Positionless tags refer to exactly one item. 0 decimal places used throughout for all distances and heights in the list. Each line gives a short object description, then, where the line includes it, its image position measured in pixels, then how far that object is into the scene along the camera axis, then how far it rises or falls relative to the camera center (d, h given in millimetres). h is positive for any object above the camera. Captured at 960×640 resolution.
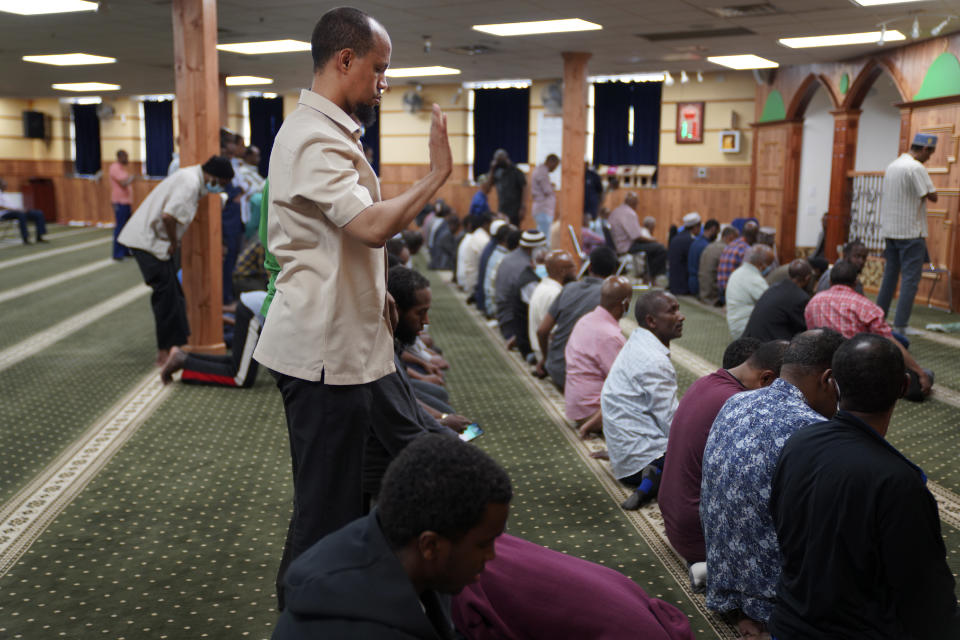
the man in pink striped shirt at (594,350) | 4297 -782
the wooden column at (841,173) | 10555 +292
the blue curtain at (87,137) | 18562 +985
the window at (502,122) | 15117 +1197
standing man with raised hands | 1677 -148
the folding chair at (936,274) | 8453 -744
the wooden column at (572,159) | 9812 +373
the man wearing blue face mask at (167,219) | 5262 -198
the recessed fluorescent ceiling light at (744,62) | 11008 +1715
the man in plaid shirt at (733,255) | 8242 -557
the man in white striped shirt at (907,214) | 6746 -119
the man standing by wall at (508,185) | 11383 +86
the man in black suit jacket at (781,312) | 4934 -651
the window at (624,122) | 14094 +1160
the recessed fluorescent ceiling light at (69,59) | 11211 +1623
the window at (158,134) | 17844 +1047
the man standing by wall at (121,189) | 13609 -66
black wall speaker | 18688 +1255
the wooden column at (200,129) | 5676 +369
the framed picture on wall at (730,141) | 13312 +821
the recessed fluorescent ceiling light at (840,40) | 8727 +1646
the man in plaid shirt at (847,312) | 4633 -607
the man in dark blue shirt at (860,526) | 1732 -669
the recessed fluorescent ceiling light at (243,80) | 13891 +1709
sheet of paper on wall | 15000 +959
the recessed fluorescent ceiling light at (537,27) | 8445 +1621
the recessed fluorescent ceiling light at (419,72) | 12484 +1714
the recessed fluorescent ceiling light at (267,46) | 10086 +1645
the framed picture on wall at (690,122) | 13656 +1124
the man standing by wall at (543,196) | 11719 -52
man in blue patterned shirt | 2246 -695
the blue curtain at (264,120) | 16906 +1294
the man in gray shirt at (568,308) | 5051 -669
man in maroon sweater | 2648 -733
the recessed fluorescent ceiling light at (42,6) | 7504 +1540
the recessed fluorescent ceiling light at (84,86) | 15039 +1700
